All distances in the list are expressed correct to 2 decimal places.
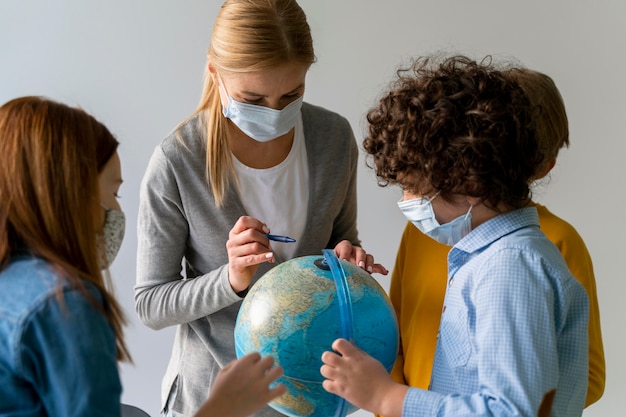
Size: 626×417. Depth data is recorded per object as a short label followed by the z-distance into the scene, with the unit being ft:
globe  4.61
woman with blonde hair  5.55
